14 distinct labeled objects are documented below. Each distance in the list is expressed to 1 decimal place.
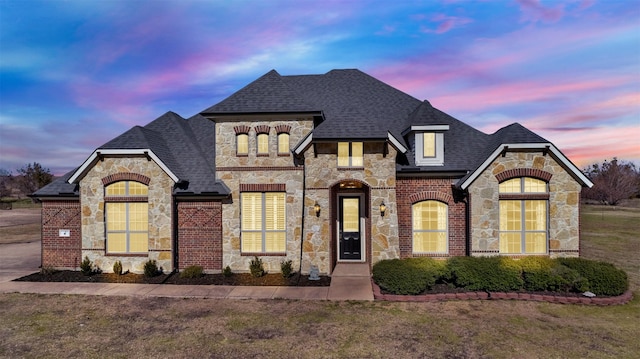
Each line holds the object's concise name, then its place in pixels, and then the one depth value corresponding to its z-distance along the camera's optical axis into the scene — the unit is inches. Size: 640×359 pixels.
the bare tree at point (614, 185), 2363.4
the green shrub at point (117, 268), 557.0
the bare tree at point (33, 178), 2603.3
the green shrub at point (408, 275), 448.5
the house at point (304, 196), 544.7
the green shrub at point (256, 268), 547.8
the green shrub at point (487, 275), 458.3
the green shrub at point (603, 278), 441.7
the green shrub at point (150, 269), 544.7
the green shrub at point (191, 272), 538.0
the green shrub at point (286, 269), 534.6
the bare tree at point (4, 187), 3135.8
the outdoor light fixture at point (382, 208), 546.6
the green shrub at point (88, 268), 558.9
